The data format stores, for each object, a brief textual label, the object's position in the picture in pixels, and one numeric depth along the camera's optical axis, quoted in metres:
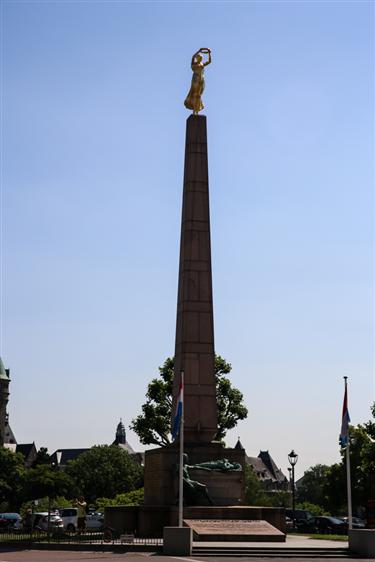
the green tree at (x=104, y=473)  107.44
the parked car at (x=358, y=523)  46.55
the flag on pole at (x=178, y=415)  28.66
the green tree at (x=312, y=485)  137.68
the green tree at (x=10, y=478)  110.19
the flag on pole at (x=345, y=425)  28.80
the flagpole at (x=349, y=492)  27.52
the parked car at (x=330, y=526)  44.91
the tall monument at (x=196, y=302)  35.56
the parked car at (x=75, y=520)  45.31
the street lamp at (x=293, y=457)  49.69
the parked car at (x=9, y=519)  55.72
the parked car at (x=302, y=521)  48.69
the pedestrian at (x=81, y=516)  43.31
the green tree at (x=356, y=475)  58.78
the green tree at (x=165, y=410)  59.25
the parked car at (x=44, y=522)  43.29
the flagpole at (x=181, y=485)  26.90
